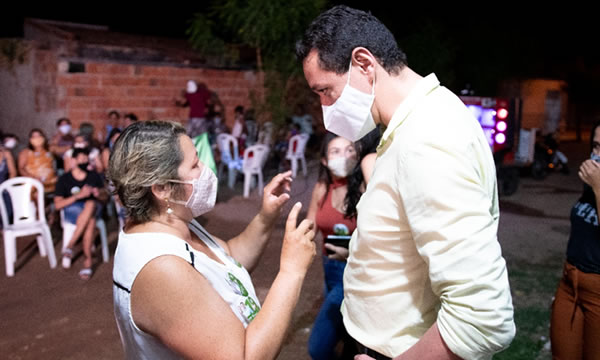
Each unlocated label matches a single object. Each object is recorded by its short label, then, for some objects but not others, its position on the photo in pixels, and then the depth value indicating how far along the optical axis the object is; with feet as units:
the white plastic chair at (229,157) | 32.81
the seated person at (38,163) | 22.81
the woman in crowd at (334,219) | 8.85
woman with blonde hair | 4.81
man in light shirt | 4.06
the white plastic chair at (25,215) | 18.75
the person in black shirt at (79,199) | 18.92
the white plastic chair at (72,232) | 19.22
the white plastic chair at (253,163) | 31.07
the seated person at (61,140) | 26.94
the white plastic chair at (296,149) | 35.86
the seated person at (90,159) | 19.42
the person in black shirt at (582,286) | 8.52
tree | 33.99
